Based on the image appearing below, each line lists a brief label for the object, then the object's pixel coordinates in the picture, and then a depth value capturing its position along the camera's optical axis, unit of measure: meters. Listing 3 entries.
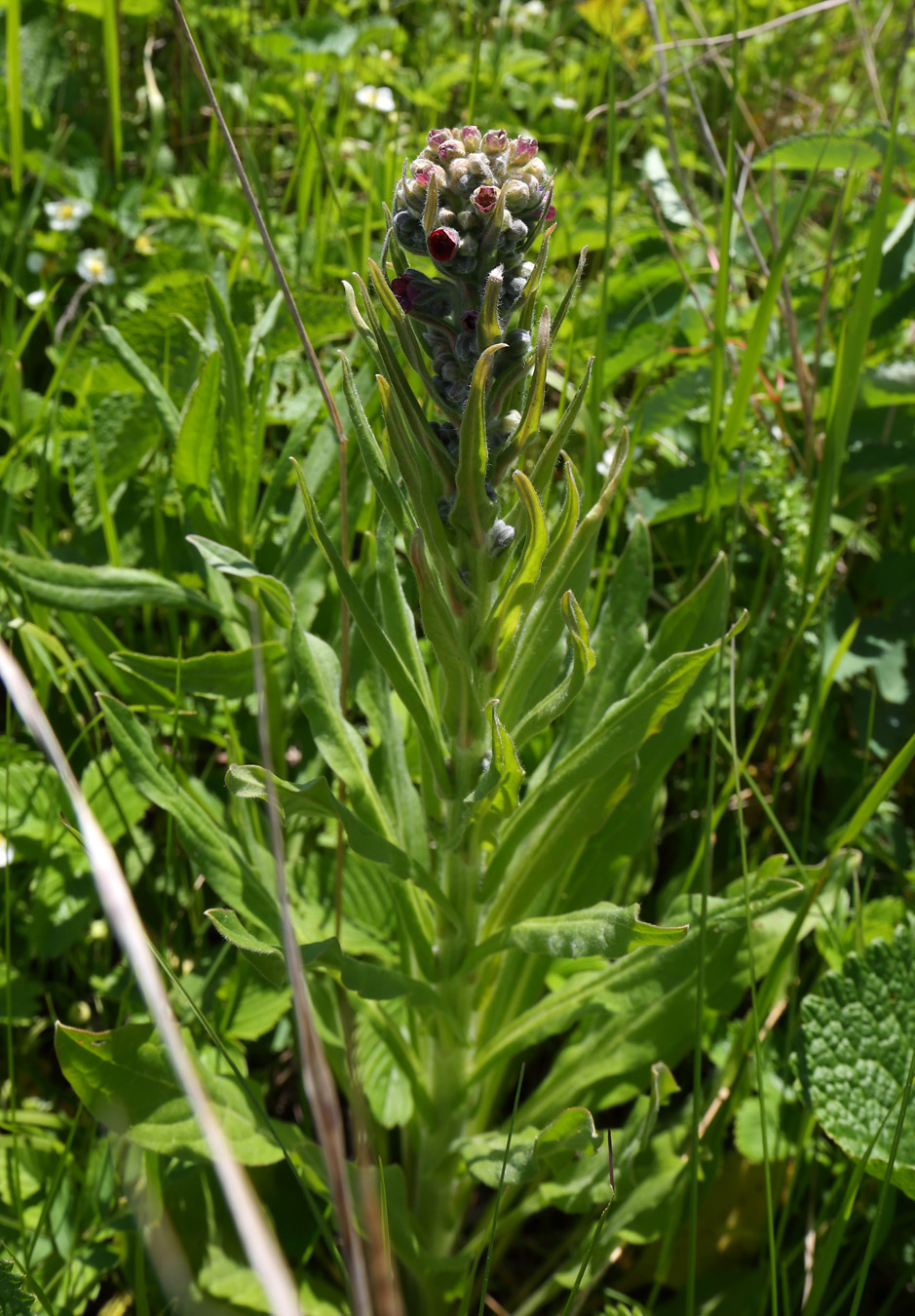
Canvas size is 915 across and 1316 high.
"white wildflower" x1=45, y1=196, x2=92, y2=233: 0.79
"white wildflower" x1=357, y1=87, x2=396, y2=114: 0.86
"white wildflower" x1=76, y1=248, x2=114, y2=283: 0.76
